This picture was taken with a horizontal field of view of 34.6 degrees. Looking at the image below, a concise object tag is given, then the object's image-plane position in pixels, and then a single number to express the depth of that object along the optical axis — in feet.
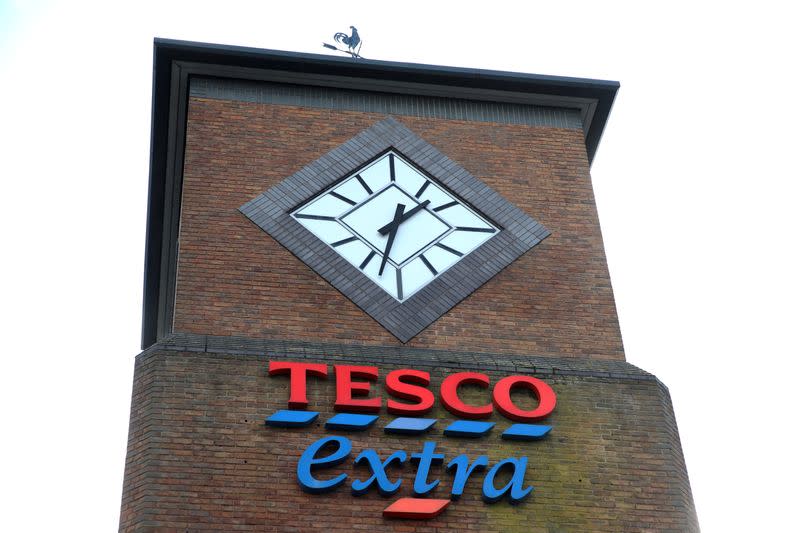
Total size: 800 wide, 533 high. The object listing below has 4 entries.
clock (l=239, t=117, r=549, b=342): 48.47
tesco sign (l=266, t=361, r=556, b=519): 41.16
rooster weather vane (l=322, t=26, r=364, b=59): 59.72
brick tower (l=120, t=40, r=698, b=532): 41.32
